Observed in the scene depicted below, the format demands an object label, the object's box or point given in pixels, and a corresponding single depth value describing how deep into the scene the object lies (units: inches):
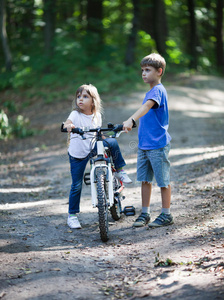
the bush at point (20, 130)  510.0
